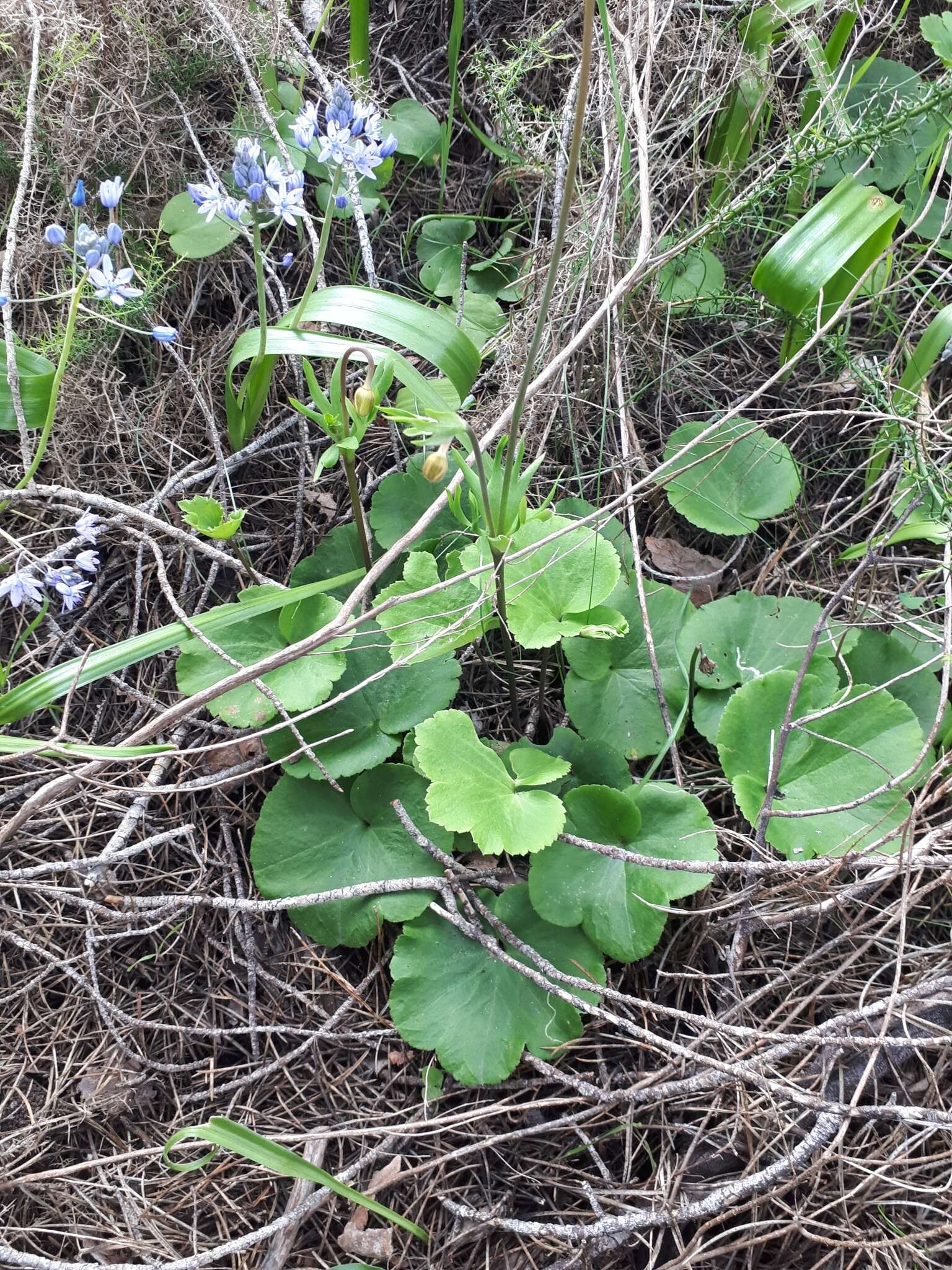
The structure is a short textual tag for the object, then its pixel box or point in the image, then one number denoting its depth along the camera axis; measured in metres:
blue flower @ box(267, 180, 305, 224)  0.37
